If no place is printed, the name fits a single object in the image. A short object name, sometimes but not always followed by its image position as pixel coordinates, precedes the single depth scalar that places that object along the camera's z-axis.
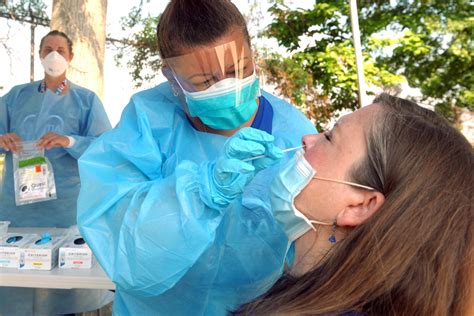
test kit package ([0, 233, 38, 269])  1.86
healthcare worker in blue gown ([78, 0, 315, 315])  0.99
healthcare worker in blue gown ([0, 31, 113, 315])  2.40
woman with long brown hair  0.80
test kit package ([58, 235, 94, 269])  1.87
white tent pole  3.40
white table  1.80
